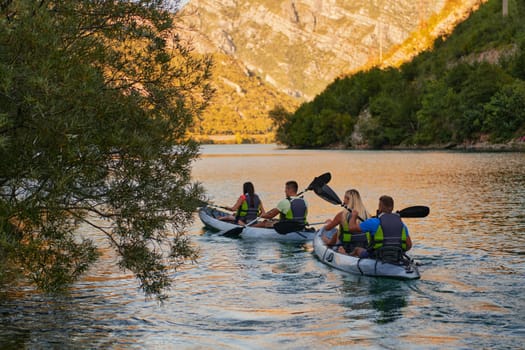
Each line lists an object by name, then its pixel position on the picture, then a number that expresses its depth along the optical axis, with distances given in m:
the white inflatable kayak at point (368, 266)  15.92
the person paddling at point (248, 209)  24.91
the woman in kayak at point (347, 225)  17.53
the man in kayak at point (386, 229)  15.54
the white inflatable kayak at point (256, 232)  23.17
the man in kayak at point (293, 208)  22.61
